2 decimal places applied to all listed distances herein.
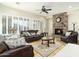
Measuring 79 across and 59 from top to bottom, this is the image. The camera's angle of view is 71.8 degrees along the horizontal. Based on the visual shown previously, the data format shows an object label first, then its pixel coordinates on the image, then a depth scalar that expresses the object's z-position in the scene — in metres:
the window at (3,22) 1.82
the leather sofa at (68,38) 1.84
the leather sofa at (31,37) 1.91
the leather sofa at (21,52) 1.10
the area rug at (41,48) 1.86
